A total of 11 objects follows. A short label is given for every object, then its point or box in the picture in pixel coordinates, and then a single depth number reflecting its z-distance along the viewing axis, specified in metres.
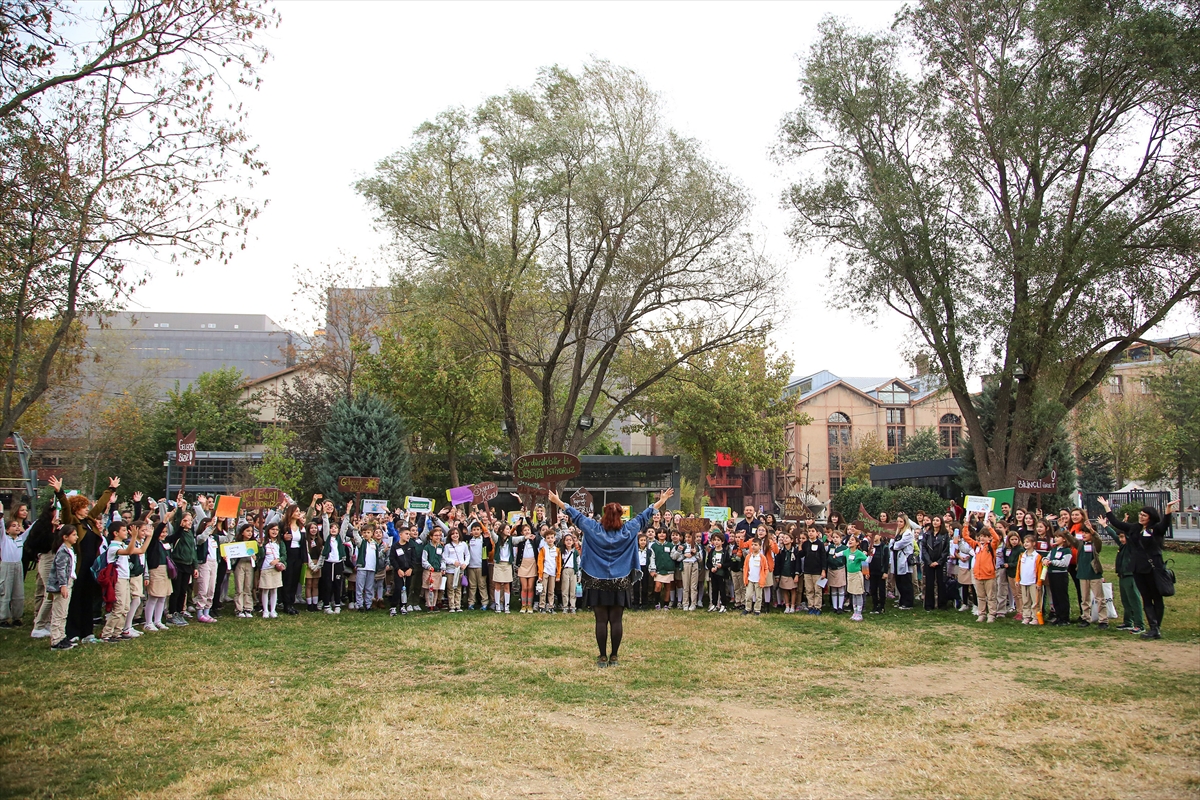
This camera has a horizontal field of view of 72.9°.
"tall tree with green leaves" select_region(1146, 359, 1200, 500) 37.03
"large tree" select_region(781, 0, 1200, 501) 19.47
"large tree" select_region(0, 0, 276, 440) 10.96
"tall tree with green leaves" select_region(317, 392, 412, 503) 32.38
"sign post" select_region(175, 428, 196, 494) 17.53
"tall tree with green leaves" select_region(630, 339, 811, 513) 43.38
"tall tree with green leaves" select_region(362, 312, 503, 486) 34.34
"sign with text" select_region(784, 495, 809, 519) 25.83
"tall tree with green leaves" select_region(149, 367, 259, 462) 46.28
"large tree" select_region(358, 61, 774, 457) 24.25
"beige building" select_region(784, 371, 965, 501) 72.75
